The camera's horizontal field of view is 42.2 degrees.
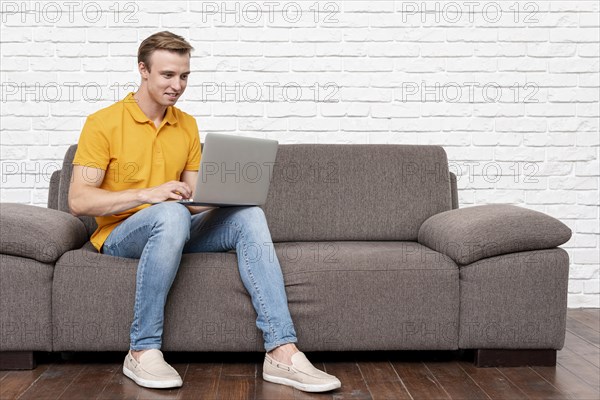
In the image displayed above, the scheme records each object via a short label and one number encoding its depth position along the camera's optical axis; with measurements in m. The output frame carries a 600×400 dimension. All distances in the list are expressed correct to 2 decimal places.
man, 2.46
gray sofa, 2.60
